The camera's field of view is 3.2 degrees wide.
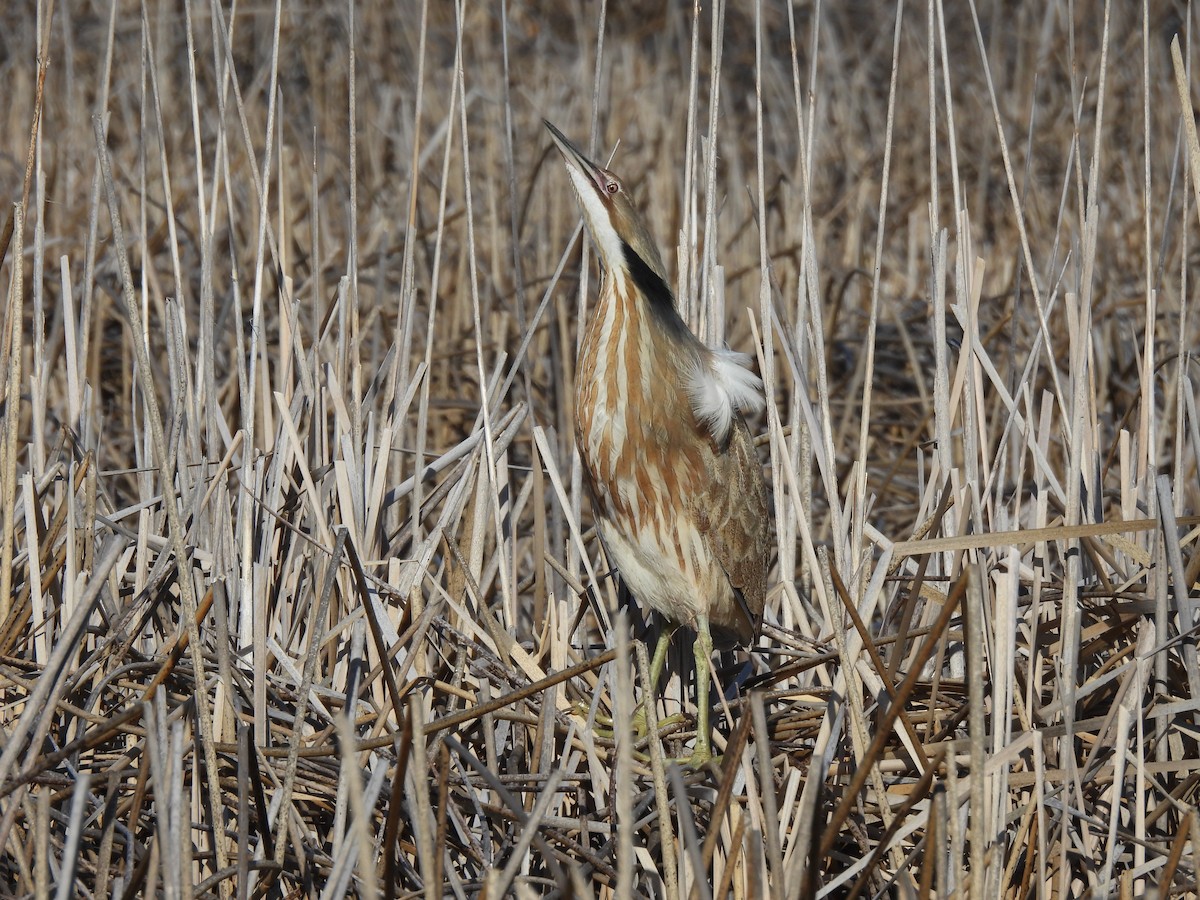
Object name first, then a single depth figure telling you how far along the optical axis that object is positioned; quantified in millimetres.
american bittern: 14713
